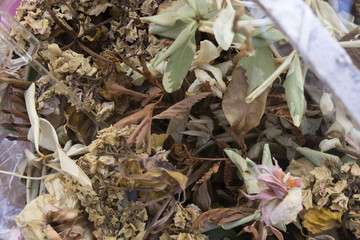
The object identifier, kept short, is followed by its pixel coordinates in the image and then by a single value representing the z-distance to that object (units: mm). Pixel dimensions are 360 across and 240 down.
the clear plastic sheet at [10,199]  545
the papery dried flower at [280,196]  308
